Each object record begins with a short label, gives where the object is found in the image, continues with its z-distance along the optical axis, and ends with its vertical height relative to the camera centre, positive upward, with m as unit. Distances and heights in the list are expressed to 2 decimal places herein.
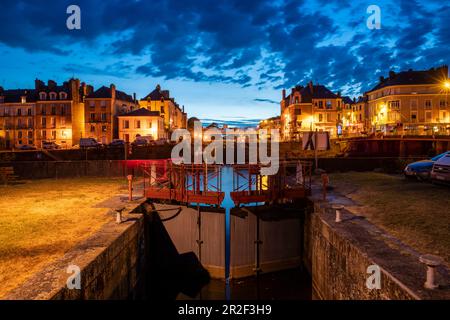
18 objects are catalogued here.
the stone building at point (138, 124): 56.75 +5.60
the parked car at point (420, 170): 16.89 -0.89
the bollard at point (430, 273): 5.27 -2.02
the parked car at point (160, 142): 46.18 +1.97
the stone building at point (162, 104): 70.19 +11.38
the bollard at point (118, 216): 10.09 -1.93
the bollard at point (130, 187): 13.46 -1.38
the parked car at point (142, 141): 43.13 +1.98
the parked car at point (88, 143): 40.12 +1.56
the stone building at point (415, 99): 56.60 +10.02
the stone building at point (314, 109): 63.69 +9.28
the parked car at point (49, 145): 43.50 +1.49
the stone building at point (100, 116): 57.94 +7.24
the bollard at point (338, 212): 10.03 -1.86
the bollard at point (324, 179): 13.14 -1.06
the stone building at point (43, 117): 57.41 +7.05
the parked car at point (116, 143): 40.53 +1.59
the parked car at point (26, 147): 41.72 +1.18
